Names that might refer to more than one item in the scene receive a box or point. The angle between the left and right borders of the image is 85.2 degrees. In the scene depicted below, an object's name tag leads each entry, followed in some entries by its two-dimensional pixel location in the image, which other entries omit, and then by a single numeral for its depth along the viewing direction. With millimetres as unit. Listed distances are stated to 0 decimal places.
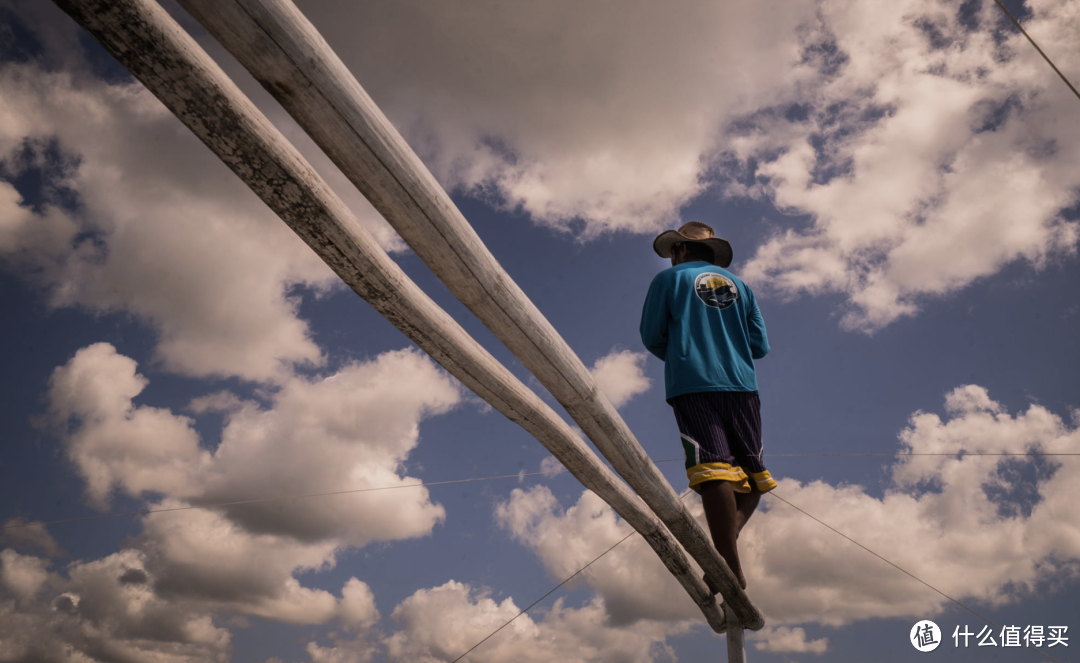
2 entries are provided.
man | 3088
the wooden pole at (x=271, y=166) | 983
